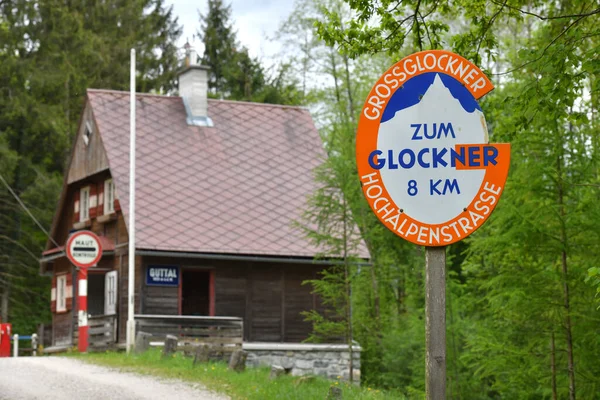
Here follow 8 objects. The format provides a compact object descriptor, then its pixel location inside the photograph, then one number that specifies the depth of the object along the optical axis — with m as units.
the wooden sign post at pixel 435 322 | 6.67
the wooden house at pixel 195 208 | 30.08
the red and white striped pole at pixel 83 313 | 27.34
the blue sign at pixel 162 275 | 29.72
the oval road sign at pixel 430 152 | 6.59
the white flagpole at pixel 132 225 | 26.33
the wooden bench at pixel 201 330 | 25.98
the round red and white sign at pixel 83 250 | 26.80
